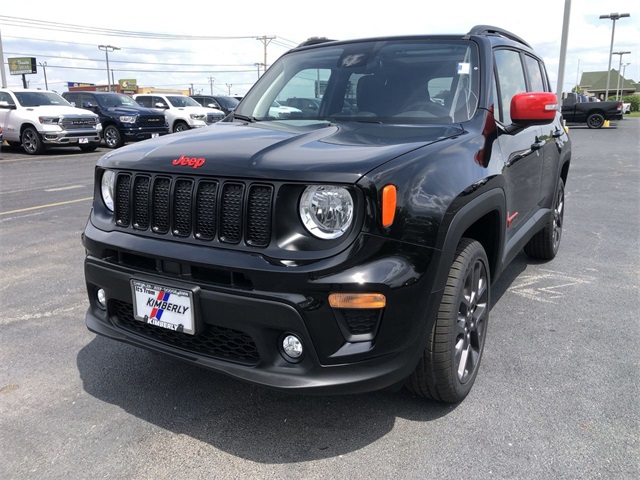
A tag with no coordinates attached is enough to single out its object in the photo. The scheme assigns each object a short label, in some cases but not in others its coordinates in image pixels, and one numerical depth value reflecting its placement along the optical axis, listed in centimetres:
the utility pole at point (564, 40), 1834
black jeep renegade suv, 219
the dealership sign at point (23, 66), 4250
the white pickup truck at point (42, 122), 1588
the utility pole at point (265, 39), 6040
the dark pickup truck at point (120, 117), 1828
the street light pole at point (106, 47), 6544
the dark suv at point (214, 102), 2364
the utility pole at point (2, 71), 2998
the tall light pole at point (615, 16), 3646
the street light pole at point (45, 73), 9838
